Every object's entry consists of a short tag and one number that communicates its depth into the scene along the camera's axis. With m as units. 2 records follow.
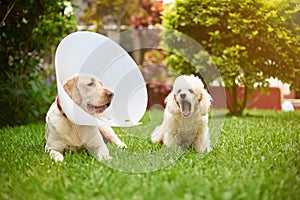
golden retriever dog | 2.51
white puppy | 2.73
